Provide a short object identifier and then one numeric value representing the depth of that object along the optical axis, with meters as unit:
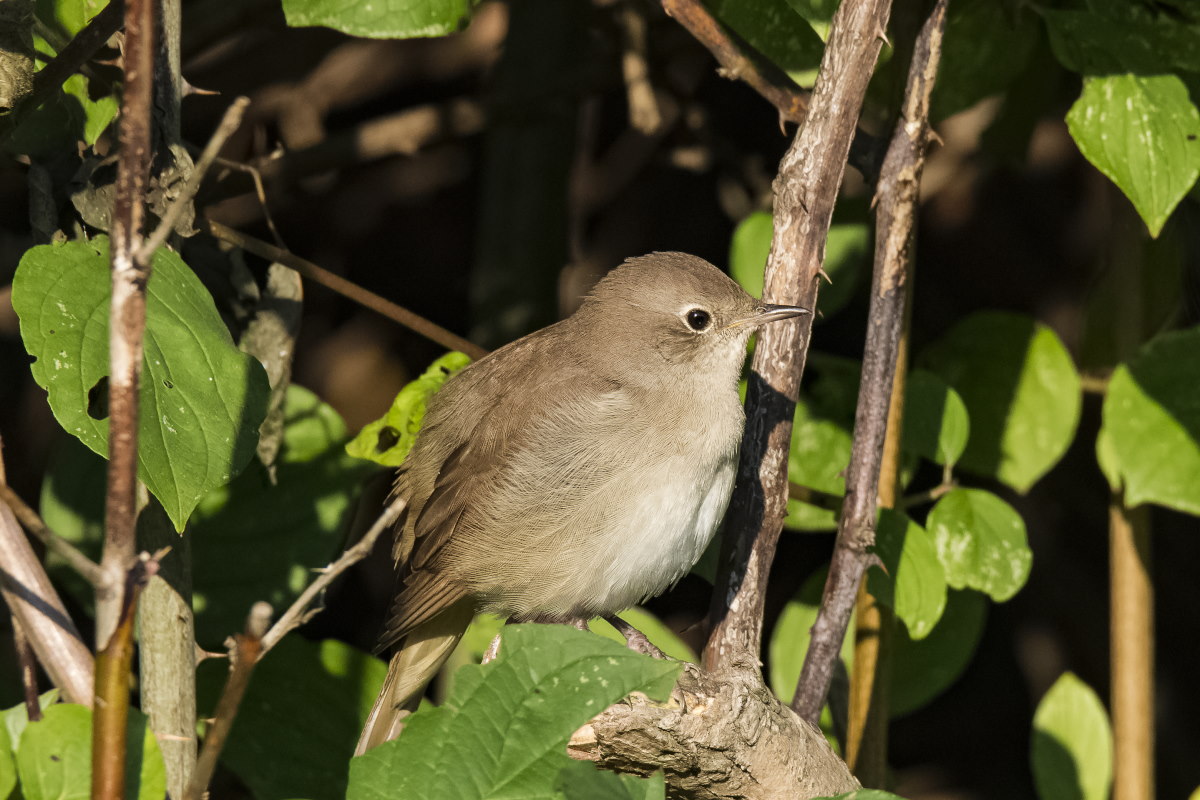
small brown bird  6.24
